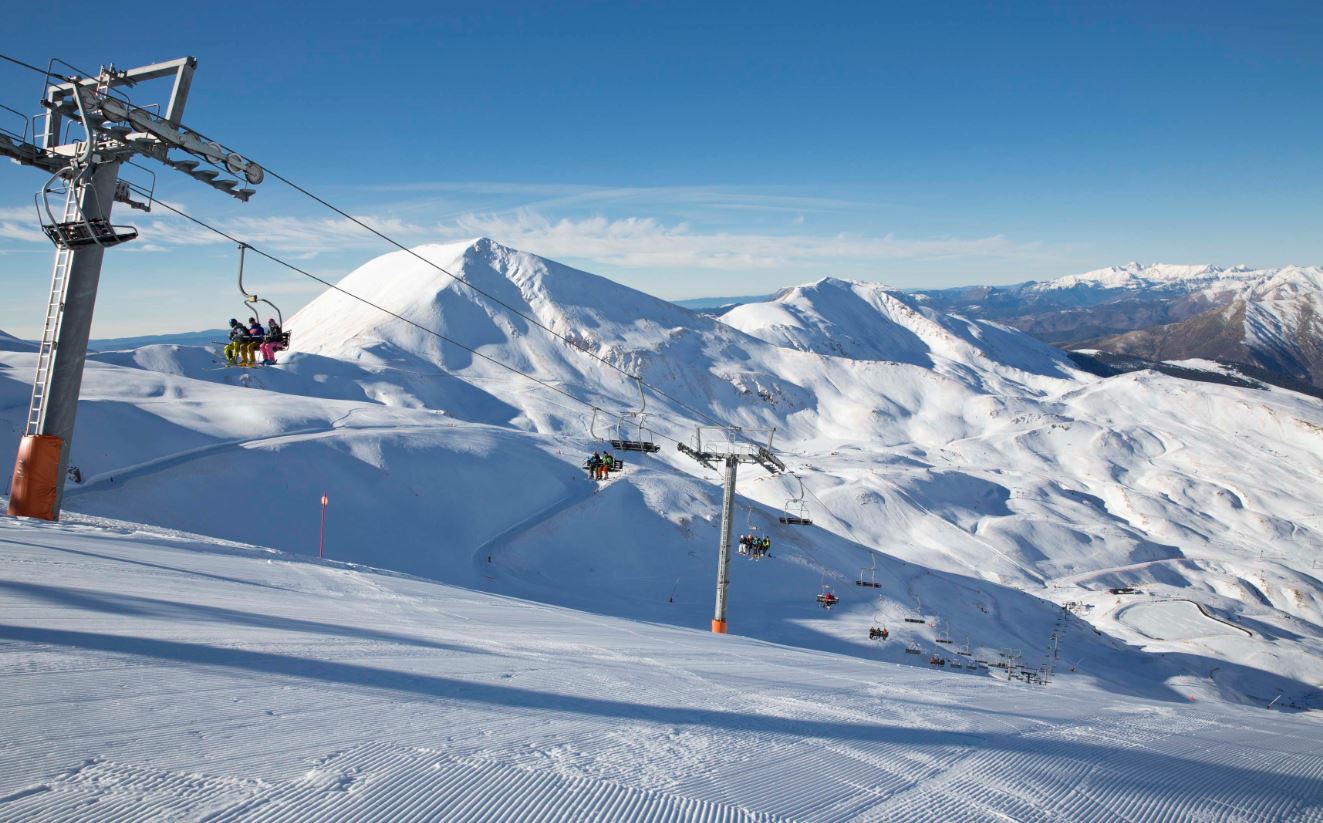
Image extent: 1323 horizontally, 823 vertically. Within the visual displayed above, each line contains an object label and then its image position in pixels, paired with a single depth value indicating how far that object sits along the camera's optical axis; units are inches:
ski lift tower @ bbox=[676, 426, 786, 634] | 1051.9
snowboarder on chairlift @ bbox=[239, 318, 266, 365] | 598.9
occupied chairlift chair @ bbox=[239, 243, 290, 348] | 564.7
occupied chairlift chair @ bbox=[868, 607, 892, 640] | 1592.0
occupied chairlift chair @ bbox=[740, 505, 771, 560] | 1219.2
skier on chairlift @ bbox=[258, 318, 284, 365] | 590.9
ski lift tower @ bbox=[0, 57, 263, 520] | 559.8
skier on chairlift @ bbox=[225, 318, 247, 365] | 594.2
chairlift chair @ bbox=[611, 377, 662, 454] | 942.4
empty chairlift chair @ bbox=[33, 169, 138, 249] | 542.3
